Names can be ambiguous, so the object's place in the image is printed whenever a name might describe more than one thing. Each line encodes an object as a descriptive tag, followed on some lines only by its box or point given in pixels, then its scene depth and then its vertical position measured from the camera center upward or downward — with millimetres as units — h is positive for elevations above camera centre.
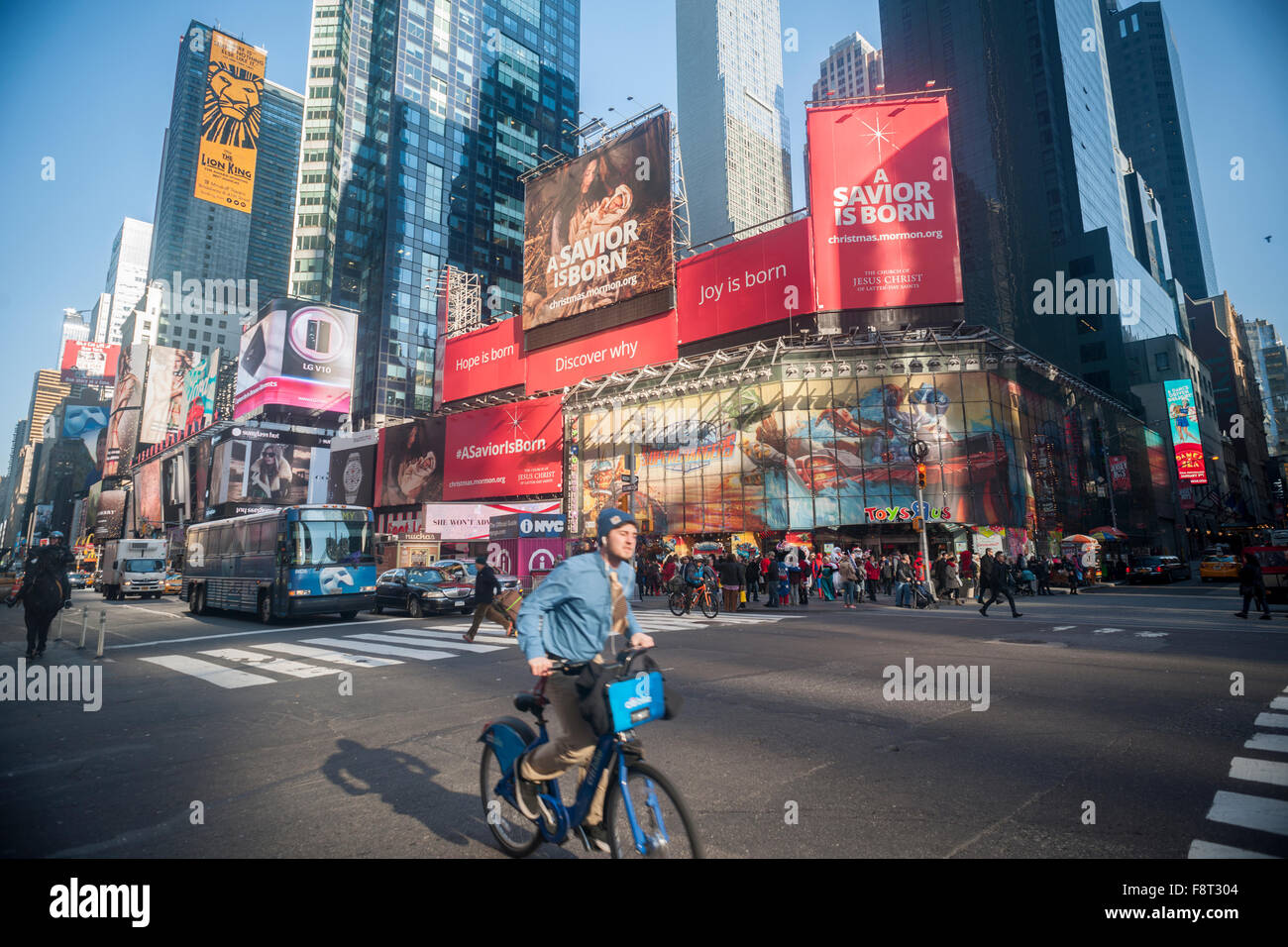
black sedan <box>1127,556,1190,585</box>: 31812 -1564
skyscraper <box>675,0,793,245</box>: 155875 +110459
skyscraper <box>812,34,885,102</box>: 162625 +126486
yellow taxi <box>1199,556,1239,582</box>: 30938 -1505
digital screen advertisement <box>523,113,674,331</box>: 37656 +20908
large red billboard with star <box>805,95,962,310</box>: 34938 +18999
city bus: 17172 -132
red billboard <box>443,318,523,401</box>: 52375 +16627
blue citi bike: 2934 -1212
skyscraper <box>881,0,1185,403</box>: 74812 +50305
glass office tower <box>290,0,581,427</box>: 81750 +54101
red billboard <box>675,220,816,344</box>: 37188 +16433
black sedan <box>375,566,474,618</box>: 19391 -1167
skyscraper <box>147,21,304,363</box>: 121062 +65181
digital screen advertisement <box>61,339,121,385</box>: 138250 +44175
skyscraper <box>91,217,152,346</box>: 164875 +76352
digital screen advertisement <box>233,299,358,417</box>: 64438 +20857
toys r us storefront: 34562 +5909
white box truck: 33750 -400
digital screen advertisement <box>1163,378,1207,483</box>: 67500 +12116
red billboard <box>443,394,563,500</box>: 48750 +8359
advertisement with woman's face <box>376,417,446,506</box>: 57719 +8749
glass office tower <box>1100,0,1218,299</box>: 139125 +92929
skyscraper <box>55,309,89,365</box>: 184875 +70670
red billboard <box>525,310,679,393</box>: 41750 +13920
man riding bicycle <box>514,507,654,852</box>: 3299 -434
